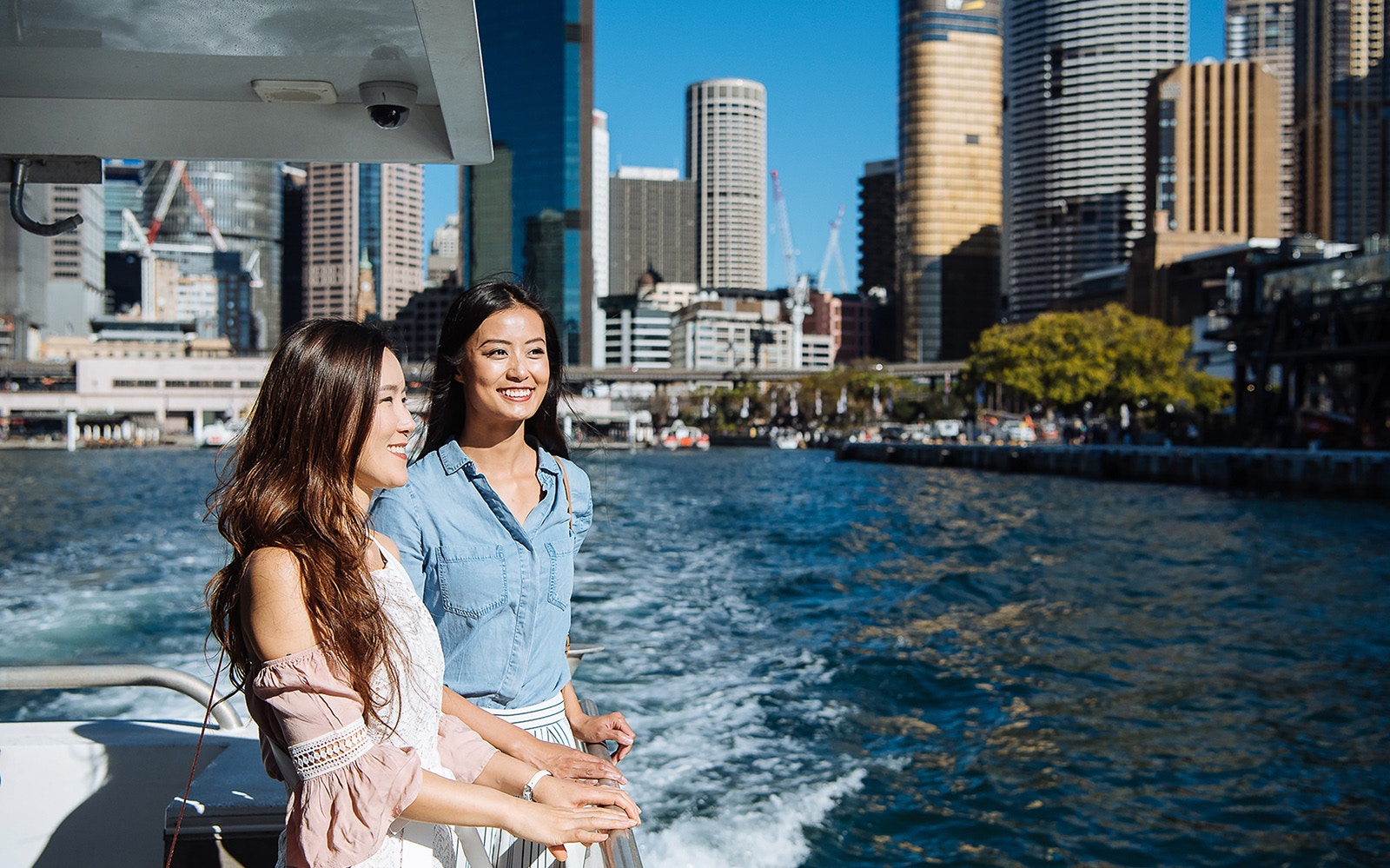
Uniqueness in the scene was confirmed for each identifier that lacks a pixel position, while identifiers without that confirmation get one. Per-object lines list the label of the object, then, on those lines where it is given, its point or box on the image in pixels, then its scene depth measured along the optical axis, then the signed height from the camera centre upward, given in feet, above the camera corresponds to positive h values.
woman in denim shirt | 9.08 -1.05
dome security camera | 10.73 +3.00
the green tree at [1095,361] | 211.20 +9.33
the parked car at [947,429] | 285.23 -5.25
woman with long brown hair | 6.48 -1.33
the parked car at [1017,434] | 229.45 -5.04
